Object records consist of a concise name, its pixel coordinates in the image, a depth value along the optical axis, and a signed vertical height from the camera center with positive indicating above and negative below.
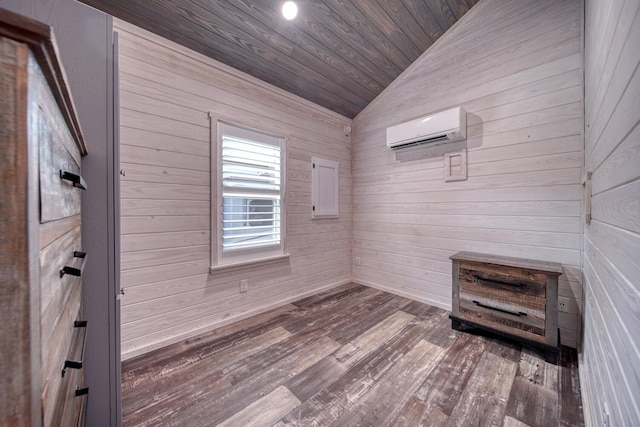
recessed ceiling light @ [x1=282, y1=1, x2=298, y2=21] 1.97 +1.66
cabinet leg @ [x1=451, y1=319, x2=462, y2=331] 2.24 -1.04
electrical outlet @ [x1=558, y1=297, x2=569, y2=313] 2.00 -0.76
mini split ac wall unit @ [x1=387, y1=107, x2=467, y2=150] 2.45 +0.89
